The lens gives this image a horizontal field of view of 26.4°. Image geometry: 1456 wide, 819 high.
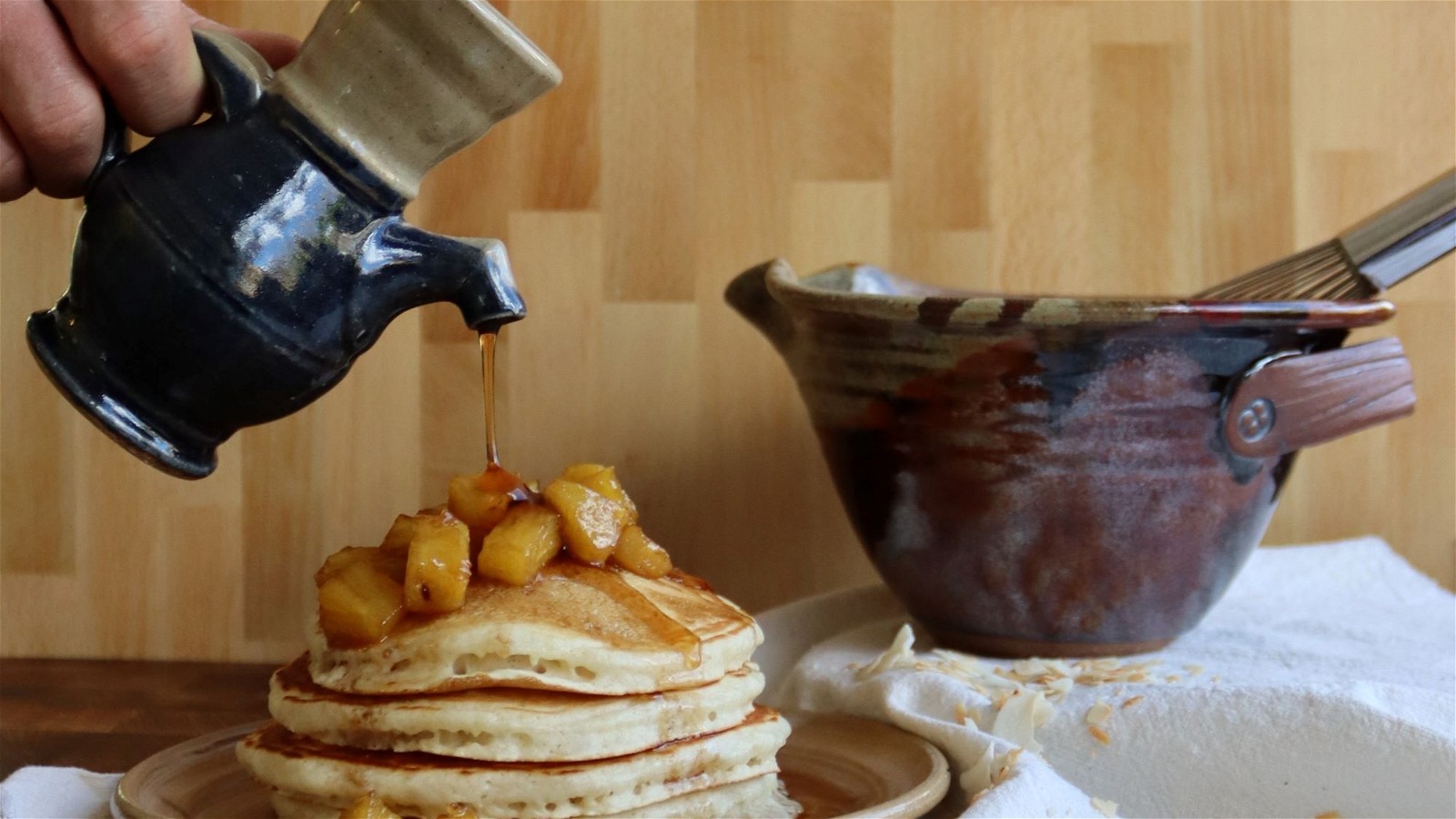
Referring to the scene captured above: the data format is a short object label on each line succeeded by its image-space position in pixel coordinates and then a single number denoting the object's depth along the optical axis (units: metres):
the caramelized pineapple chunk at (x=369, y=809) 0.72
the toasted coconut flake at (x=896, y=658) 0.83
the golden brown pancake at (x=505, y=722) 0.73
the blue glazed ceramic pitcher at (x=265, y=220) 0.73
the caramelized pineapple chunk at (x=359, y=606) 0.75
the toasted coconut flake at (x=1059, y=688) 0.80
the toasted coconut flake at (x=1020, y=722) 0.79
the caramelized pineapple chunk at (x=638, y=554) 0.78
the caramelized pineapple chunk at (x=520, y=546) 0.75
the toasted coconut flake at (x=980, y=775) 0.76
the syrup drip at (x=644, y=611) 0.75
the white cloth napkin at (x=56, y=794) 0.75
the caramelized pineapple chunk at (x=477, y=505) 0.76
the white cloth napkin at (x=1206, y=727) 0.77
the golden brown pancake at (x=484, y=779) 0.73
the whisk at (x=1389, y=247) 0.85
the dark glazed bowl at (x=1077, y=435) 0.81
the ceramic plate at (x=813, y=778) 0.75
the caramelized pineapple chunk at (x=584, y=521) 0.77
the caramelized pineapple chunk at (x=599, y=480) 0.78
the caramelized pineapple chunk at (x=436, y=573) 0.74
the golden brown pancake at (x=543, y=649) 0.74
